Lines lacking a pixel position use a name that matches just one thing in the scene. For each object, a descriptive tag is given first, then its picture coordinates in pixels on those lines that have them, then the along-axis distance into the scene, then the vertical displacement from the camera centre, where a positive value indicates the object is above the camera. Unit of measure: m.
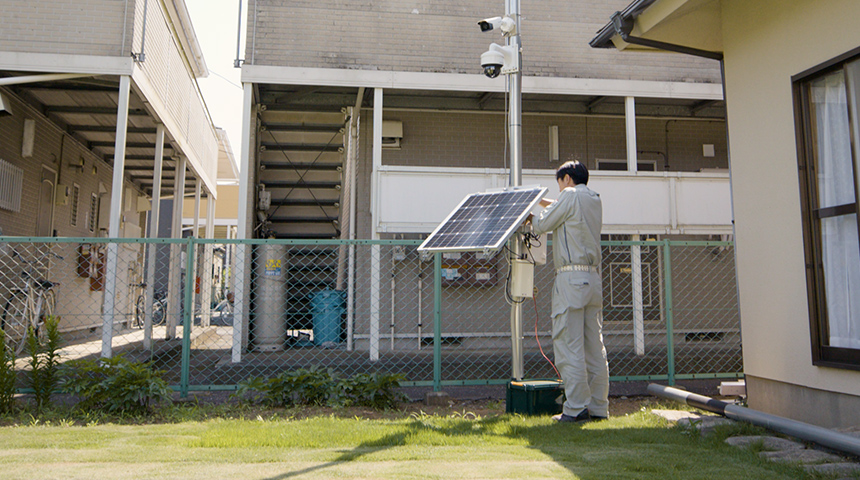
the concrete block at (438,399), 5.67 -0.80
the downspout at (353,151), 9.84 +2.46
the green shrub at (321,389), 5.36 -0.68
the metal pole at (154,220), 8.71 +1.46
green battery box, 4.96 -0.68
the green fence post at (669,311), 6.29 -0.03
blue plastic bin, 9.47 -0.12
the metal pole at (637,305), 7.79 +0.04
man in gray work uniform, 4.61 +0.05
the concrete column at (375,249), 7.51 +0.65
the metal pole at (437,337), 5.89 -0.27
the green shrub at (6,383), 4.83 -0.57
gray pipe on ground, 3.50 -0.71
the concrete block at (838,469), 3.15 -0.79
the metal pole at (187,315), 5.59 -0.07
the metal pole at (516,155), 5.06 +1.26
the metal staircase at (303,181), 10.53 +2.12
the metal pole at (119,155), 7.96 +1.88
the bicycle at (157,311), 14.43 -0.11
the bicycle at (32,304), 8.09 +0.03
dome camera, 5.35 +2.01
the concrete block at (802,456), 3.45 -0.80
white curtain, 4.14 +0.58
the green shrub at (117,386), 4.90 -0.60
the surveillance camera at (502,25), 5.52 +2.40
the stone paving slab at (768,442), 3.78 -0.79
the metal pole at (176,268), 10.59 +0.62
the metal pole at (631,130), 9.38 +2.59
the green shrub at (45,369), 4.93 -0.49
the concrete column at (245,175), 7.84 +1.77
